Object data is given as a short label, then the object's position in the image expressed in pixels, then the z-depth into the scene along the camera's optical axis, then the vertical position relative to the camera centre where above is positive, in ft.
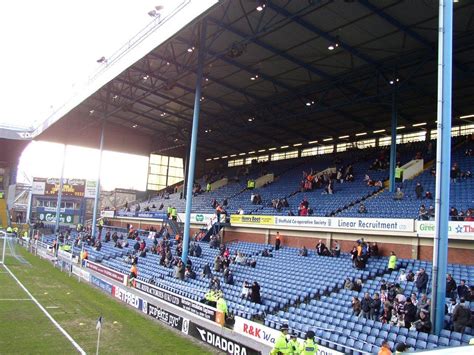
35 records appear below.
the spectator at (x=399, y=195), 75.31 +7.39
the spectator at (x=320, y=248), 73.46 -2.54
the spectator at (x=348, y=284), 56.08 -6.30
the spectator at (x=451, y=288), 46.82 -4.83
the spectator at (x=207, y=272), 75.36 -8.07
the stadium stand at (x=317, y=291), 41.78 -8.46
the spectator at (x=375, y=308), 46.85 -7.60
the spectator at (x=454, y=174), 75.43 +11.64
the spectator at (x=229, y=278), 69.46 -8.26
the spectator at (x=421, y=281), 49.16 -4.53
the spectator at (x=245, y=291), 61.16 -8.85
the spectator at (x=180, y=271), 77.07 -8.41
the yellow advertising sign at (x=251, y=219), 89.39 +1.77
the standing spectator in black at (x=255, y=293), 59.11 -8.75
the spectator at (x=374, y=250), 67.01 -2.06
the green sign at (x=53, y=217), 185.37 -1.58
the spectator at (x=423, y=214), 61.57 +3.61
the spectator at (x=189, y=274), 77.08 -8.79
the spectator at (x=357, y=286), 54.97 -6.27
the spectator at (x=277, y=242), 84.33 -2.41
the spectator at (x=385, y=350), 31.82 -8.11
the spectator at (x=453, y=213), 59.48 +3.99
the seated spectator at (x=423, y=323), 40.01 -7.56
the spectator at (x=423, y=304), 42.60 -6.29
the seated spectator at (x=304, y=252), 75.72 -3.50
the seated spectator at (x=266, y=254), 81.20 -4.61
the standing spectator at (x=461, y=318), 39.29 -6.65
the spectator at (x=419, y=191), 72.74 +7.97
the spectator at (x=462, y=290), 44.66 -4.78
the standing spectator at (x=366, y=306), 47.21 -7.50
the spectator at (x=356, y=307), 48.52 -7.85
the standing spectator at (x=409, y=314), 42.73 -7.20
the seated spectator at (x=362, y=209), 75.15 +4.50
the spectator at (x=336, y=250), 71.05 -2.70
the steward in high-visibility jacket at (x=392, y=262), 59.47 -3.32
